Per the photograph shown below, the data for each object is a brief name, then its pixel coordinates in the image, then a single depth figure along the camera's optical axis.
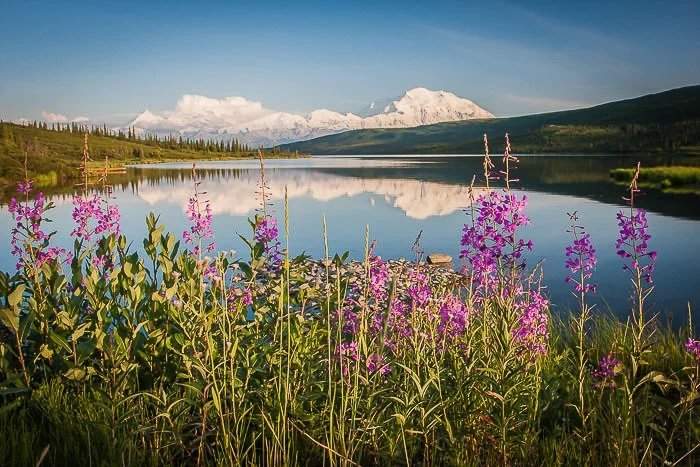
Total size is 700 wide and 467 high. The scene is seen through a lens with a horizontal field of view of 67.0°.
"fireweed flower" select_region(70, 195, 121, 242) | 5.84
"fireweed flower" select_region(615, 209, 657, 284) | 3.96
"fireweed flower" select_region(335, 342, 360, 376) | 3.79
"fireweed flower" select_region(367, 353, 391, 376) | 3.75
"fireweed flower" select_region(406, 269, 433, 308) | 4.43
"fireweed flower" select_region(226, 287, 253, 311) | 4.95
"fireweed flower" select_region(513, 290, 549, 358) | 4.78
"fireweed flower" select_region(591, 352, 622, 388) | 4.46
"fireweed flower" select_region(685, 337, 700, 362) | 4.23
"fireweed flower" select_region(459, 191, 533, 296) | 3.90
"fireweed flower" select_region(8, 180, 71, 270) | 5.59
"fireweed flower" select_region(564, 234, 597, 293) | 4.14
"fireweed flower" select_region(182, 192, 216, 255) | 5.00
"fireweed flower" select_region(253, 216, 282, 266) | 5.45
